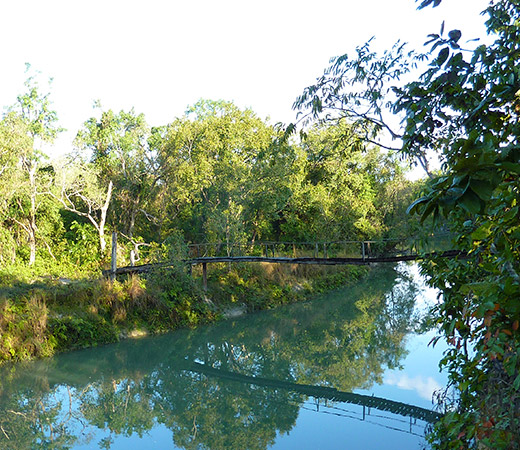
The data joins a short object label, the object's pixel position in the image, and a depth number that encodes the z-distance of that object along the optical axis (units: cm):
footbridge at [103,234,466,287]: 1194
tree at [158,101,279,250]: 1821
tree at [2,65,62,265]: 1595
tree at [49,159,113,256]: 1652
